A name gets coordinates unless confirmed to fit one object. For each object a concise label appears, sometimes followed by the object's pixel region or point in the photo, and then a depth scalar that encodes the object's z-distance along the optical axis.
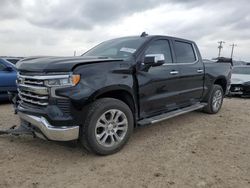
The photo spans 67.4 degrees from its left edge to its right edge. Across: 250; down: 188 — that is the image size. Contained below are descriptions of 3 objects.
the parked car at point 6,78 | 5.30
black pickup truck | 2.46
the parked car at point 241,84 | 7.29
